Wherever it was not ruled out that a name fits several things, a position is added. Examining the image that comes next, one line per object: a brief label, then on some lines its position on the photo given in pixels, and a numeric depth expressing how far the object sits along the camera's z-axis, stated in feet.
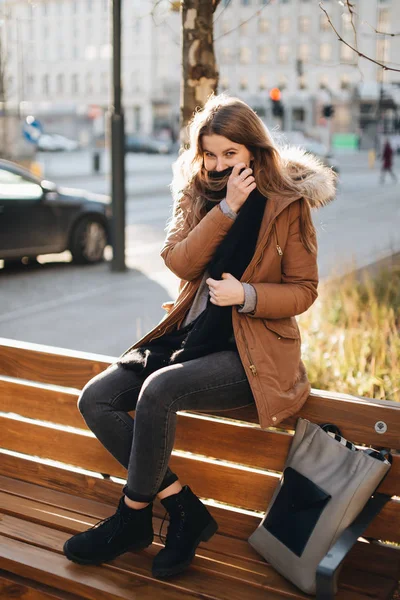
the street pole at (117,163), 31.51
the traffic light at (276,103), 95.50
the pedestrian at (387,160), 101.30
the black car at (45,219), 34.68
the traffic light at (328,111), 127.57
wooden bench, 8.14
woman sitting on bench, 8.49
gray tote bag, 7.66
